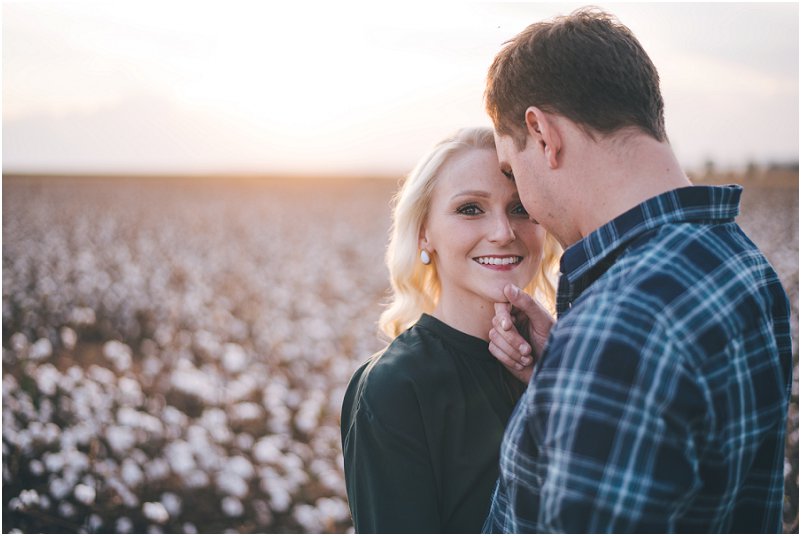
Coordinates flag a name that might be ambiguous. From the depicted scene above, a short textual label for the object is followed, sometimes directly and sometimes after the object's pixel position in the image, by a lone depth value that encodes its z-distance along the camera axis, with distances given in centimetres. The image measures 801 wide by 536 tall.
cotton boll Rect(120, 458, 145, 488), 476
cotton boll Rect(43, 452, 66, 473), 470
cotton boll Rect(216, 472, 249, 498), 484
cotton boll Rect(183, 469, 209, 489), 497
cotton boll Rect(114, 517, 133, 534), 441
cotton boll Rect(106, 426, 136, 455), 515
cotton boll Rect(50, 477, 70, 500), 453
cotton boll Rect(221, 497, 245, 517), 469
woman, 214
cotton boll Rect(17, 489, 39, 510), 426
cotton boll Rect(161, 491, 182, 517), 466
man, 134
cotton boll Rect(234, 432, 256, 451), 560
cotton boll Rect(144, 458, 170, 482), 494
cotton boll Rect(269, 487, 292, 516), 482
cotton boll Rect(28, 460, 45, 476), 469
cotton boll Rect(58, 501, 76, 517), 443
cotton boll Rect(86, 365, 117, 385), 625
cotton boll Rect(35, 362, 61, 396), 587
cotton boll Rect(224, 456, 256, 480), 503
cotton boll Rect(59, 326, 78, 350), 716
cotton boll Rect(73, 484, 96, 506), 439
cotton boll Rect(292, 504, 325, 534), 458
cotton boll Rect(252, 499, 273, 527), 473
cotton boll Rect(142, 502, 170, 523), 429
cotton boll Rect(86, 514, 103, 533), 436
